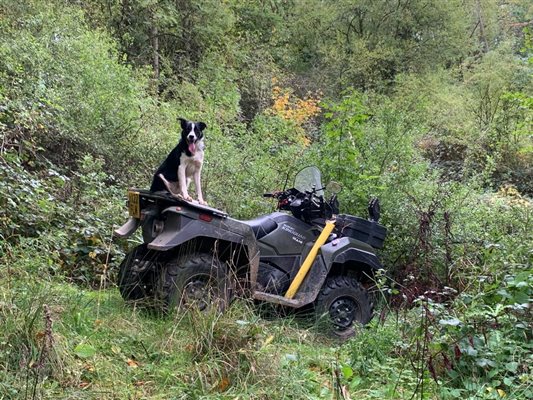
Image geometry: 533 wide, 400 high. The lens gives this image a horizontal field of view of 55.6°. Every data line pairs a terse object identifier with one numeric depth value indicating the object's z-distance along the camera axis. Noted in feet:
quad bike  12.91
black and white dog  15.67
